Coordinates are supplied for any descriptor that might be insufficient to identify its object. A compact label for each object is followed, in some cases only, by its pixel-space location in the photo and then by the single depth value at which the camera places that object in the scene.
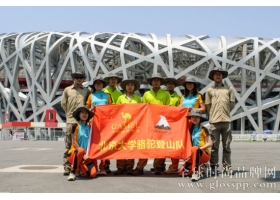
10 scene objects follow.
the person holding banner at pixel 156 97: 8.11
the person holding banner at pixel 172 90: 8.49
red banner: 7.99
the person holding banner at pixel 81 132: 7.74
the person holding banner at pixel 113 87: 8.52
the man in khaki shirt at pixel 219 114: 8.21
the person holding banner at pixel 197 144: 7.50
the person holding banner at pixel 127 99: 8.13
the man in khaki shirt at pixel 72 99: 8.15
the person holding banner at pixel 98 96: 8.34
